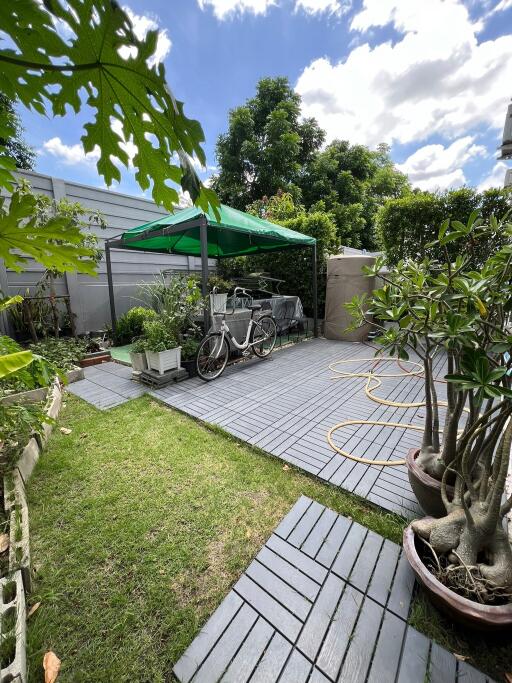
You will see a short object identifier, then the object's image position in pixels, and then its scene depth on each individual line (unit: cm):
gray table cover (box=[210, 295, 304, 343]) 499
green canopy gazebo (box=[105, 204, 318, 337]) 440
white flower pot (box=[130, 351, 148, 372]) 433
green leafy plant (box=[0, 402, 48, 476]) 194
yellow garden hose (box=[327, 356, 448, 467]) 238
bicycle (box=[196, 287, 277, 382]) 442
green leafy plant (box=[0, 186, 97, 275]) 86
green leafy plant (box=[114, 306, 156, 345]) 670
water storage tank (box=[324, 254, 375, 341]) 651
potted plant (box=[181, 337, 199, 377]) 446
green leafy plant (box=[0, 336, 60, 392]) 158
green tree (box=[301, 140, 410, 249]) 1419
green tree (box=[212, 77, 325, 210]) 1396
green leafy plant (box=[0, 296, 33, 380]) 80
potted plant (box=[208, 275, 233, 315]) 461
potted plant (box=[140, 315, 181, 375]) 409
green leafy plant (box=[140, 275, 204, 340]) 433
